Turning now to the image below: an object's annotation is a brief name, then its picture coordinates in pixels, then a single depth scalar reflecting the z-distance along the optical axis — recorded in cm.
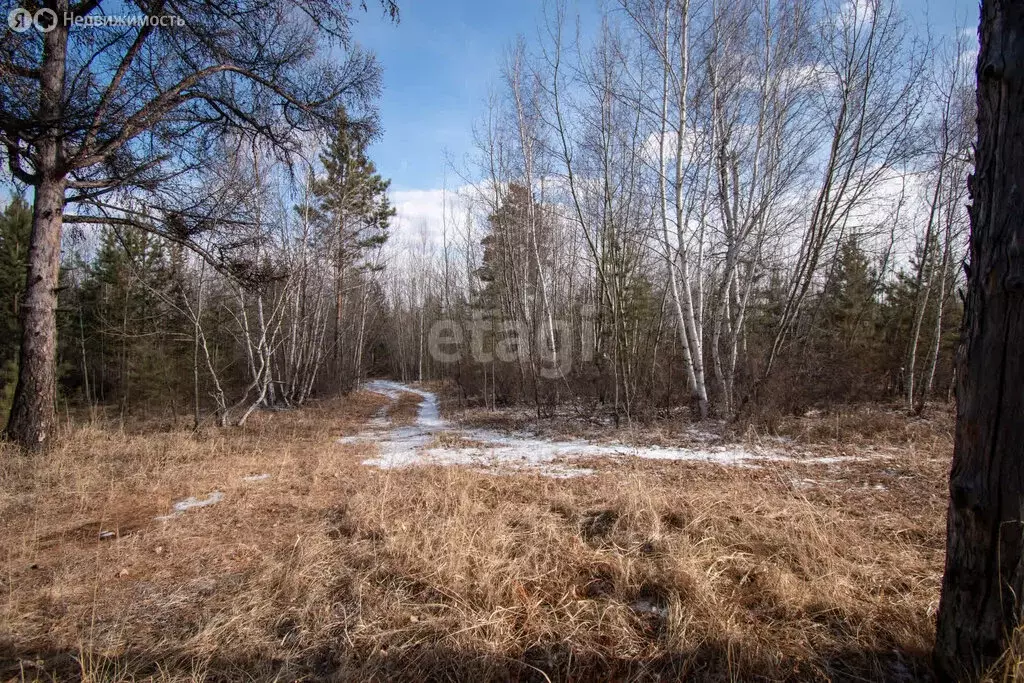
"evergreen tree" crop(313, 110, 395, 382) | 841
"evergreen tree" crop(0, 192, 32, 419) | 1398
